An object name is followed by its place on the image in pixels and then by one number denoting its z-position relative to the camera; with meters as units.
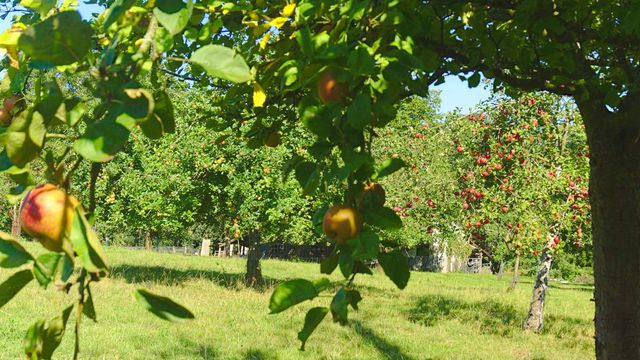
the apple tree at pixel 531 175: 10.18
